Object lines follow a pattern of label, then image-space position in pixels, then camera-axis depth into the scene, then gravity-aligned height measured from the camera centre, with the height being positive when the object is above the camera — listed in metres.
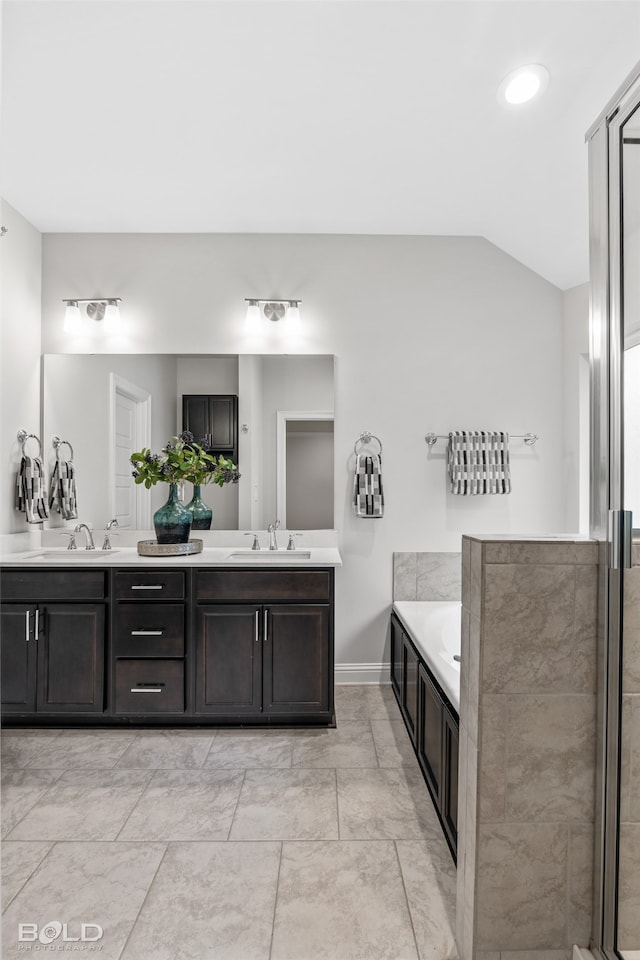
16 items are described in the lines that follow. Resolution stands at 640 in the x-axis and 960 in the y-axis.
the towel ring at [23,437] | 3.10 +0.26
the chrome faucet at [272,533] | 3.23 -0.29
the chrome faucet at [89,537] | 3.16 -0.31
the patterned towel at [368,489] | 3.26 -0.03
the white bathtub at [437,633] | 2.01 -0.71
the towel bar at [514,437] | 3.33 +0.28
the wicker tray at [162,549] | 2.90 -0.34
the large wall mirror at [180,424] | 3.30 +0.35
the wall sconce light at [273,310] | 3.30 +1.03
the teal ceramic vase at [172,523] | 2.98 -0.21
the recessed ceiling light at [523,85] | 2.12 +1.56
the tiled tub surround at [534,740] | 1.31 -0.60
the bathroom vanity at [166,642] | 2.71 -0.78
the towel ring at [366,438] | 3.36 +0.28
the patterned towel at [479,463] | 3.24 +0.12
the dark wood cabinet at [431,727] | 1.80 -0.96
